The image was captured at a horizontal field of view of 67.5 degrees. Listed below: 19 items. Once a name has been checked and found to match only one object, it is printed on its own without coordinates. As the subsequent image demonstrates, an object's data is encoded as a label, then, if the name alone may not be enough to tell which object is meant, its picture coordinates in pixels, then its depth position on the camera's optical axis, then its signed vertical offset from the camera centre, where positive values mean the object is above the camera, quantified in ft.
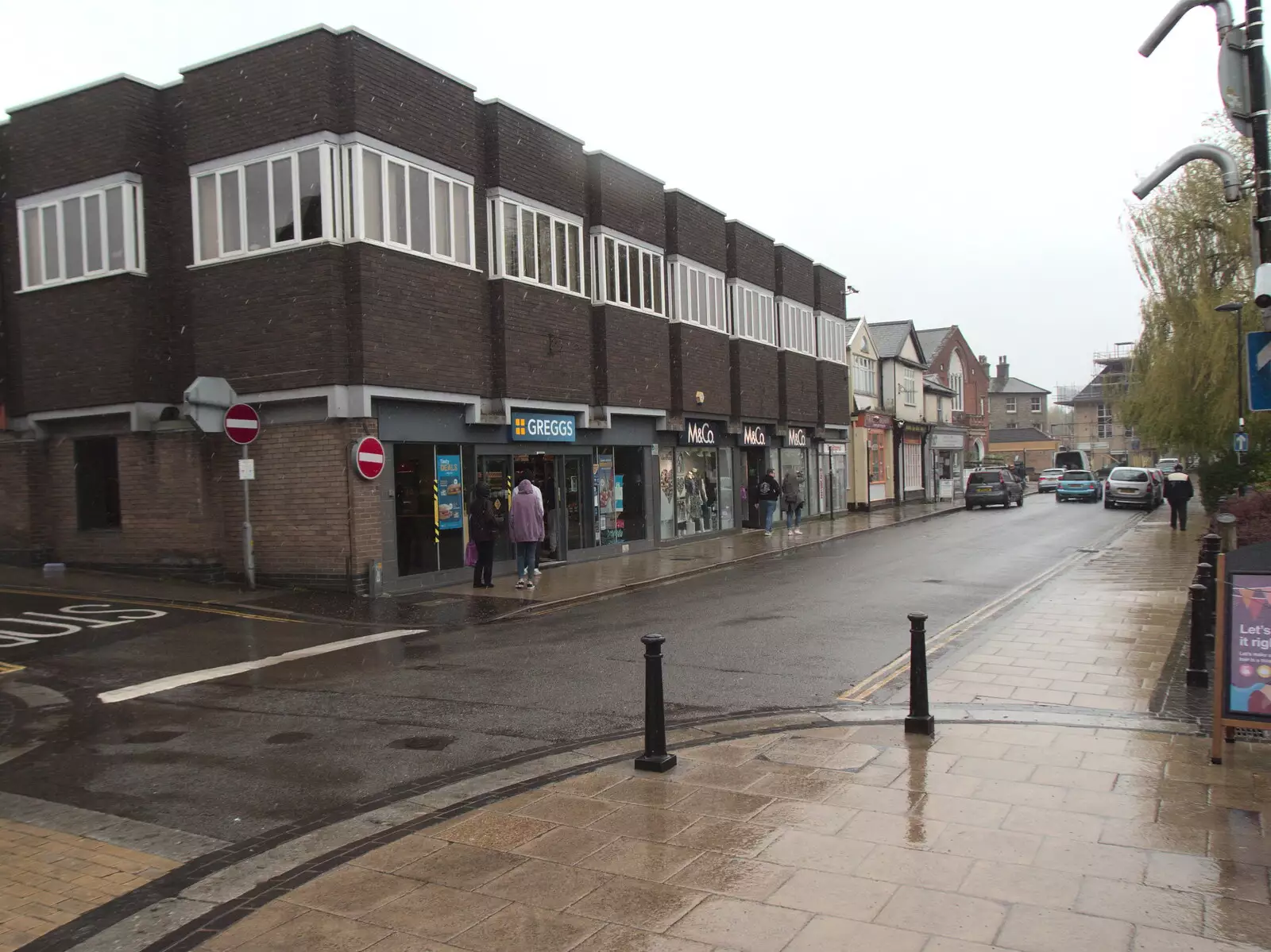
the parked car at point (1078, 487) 147.02 -6.16
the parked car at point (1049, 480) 195.23 -6.67
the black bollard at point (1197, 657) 26.84 -6.12
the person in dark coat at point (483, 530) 50.57 -3.34
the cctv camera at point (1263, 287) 21.52 +3.52
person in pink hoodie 51.54 -3.32
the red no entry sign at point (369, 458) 46.70 +0.67
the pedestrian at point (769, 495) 85.66 -3.34
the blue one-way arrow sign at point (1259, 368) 22.66 +1.76
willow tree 78.95 +12.86
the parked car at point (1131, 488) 125.80 -5.70
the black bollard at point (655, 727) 19.49 -5.56
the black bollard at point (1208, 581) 30.22 -4.58
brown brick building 47.80 +9.02
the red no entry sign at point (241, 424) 46.96 +2.56
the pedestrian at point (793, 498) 90.01 -3.88
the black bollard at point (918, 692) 22.02 -5.65
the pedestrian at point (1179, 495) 82.74 -4.49
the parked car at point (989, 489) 131.23 -5.34
